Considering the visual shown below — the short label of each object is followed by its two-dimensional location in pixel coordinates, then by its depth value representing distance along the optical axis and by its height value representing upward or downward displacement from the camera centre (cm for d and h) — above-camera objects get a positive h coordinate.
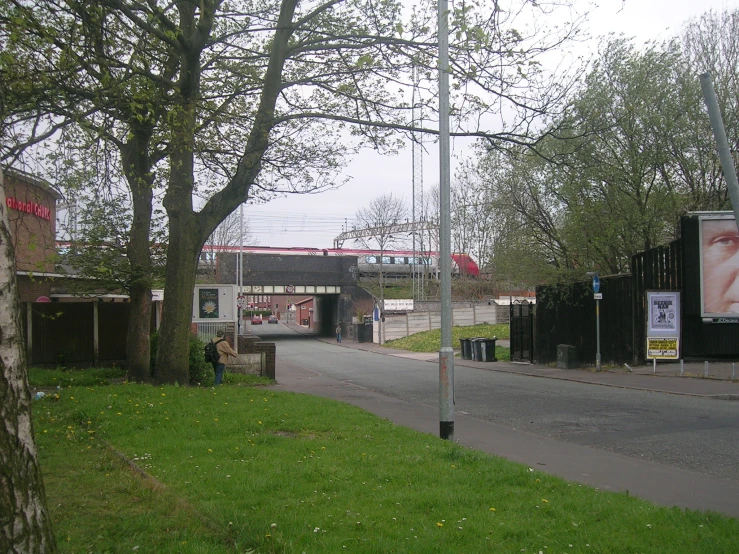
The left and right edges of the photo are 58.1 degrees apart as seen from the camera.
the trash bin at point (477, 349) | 3041 -201
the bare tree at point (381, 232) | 4931 +542
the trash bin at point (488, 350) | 2993 -203
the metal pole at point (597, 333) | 2136 -91
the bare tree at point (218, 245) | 4536 +452
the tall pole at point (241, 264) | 4110 +277
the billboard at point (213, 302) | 1947 +9
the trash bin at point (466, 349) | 3162 -210
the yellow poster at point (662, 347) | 1959 -124
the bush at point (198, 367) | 1656 -157
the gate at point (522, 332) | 2702 -113
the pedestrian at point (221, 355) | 1602 -121
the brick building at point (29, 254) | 1988 +161
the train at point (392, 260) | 5444 +382
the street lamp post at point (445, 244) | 907 +85
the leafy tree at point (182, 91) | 1060 +388
